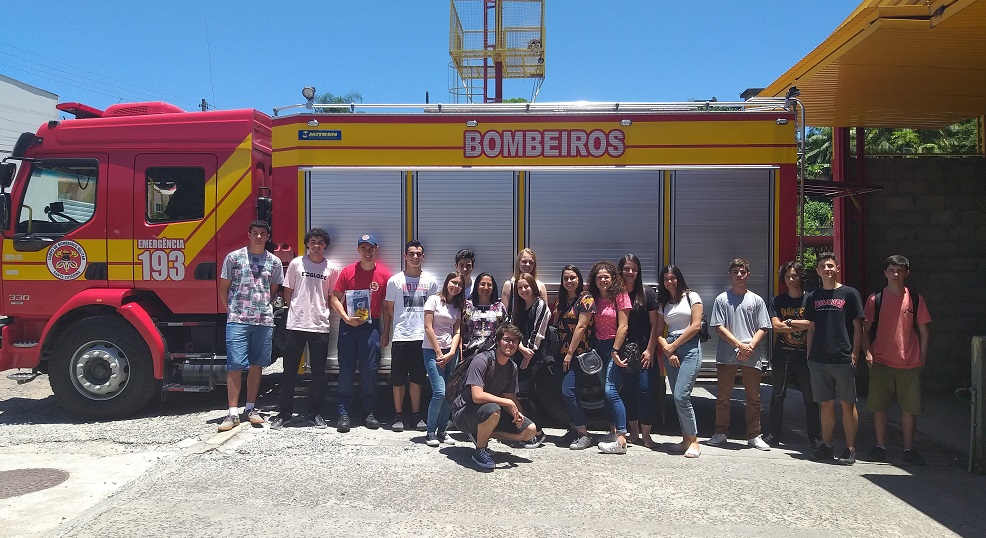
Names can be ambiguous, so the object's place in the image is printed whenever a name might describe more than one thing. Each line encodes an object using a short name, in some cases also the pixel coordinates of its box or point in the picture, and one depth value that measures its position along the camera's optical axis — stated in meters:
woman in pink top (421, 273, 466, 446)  6.22
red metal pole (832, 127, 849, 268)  9.37
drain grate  4.97
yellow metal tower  14.02
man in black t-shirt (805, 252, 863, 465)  5.87
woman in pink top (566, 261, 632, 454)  6.04
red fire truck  6.80
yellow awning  6.21
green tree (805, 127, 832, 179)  22.25
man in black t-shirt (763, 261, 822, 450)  6.21
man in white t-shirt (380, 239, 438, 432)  6.48
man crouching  5.50
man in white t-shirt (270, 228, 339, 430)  6.66
